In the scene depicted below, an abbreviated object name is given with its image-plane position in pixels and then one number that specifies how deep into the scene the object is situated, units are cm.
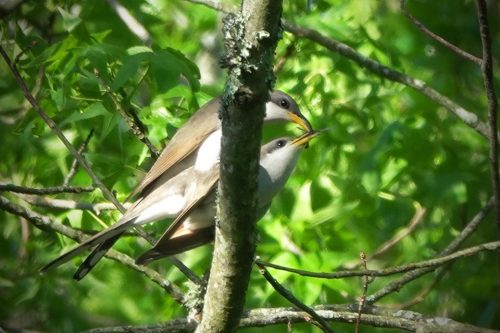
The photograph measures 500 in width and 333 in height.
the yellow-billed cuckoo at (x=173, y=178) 944
